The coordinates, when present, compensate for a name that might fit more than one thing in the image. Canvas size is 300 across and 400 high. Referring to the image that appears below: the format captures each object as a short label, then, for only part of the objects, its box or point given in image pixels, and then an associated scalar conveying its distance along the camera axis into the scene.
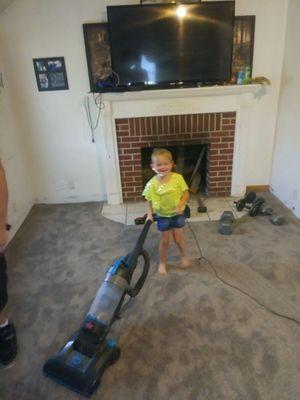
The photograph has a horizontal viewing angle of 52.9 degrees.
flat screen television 2.65
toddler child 1.96
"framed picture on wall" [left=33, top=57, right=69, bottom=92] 2.88
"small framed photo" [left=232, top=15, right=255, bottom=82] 2.79
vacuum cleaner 1.40
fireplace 2.97
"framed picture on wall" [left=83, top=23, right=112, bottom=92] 2.78
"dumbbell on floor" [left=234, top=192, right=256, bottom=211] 3.05
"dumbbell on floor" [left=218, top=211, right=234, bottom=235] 2.65
